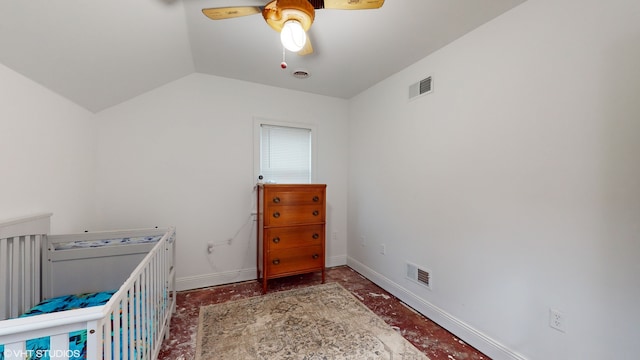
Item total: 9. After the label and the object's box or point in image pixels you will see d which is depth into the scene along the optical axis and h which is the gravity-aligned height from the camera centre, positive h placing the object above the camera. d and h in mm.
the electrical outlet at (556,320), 1399 -774
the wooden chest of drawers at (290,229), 2607 -515
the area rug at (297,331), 1732 -1160
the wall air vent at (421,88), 2232 +858
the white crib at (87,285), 727 -519
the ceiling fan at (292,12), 1332 +929
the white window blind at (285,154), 3072 +343
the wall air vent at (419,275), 2238 -856
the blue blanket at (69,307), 1063 -732
